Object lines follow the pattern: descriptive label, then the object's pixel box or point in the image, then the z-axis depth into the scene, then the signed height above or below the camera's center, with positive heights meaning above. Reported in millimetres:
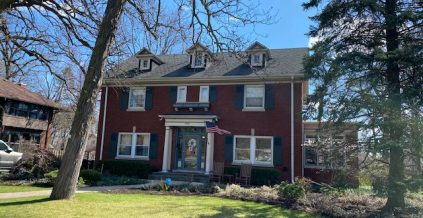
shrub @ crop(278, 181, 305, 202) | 12664 -892
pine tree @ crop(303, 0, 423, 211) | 10938 +3018
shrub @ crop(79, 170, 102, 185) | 16547 -863
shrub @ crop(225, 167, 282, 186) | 18734 -627
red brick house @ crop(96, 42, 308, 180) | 20125 +2604
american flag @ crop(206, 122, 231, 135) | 19817 +1640
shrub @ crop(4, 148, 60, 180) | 17141 -508
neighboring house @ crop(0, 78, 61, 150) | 26797 +2834
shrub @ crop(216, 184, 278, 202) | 13390 -1108
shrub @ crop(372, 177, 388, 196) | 10969 -510
